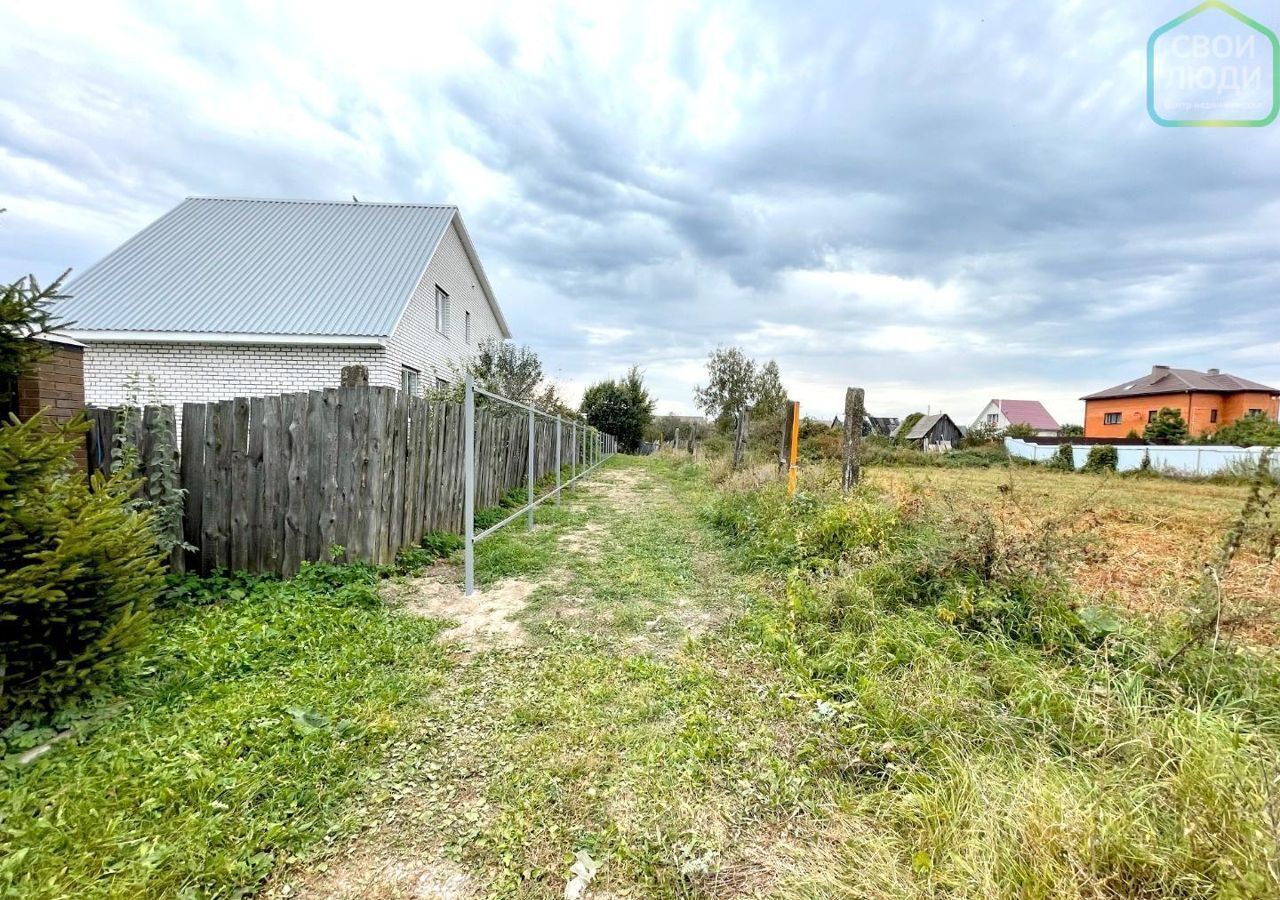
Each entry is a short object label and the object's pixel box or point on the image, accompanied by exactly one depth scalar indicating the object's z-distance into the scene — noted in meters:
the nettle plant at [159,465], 3.56
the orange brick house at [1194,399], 35.94
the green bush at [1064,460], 18.83
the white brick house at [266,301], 10.58
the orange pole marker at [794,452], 6.41
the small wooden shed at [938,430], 53.50
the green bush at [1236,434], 21.78
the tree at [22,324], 2.48
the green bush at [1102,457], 19.81
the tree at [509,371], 15.98
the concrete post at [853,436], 5.83
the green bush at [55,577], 2.09
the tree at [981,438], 30.27
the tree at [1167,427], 30.17
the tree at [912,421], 48.11
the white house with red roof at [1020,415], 58.41
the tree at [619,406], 29.92
